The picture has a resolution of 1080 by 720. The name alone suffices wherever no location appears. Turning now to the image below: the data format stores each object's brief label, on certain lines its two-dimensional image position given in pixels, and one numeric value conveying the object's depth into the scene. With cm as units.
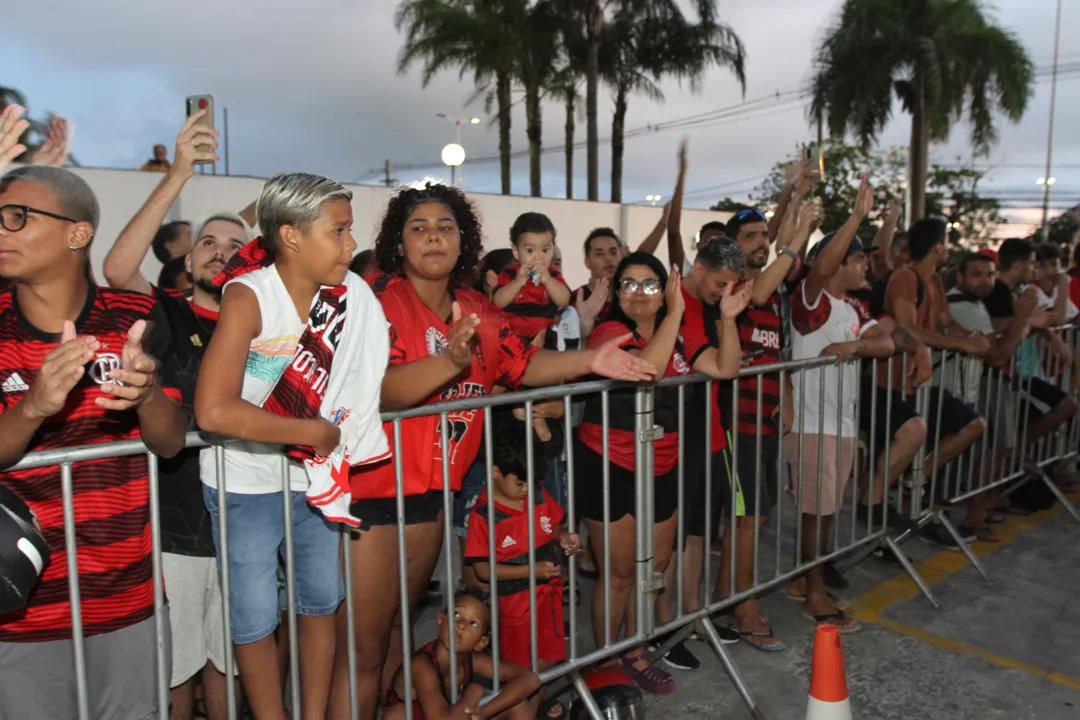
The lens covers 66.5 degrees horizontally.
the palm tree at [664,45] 2481
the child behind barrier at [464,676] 295
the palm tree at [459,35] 2469
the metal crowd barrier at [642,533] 232
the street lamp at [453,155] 1675
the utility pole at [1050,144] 3938
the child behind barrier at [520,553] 333
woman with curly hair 276
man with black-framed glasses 212
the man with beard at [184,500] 282
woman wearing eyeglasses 368
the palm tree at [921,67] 2292
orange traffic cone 265
